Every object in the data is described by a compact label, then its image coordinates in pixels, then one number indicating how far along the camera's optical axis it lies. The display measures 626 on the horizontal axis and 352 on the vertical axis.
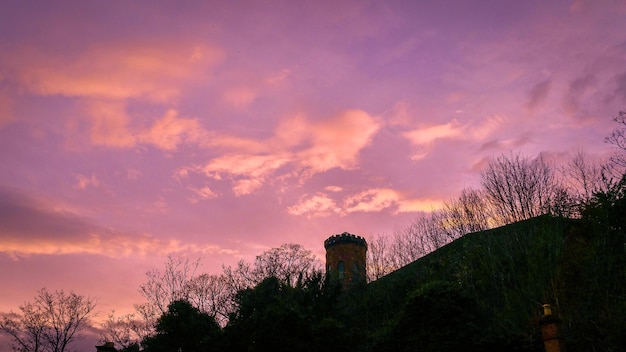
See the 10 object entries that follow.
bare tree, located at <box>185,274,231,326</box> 37.81
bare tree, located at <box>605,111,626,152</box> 19.73
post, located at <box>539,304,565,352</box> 10.48
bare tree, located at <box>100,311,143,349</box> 35.94
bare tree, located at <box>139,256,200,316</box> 36.38
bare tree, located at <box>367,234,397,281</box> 39.62
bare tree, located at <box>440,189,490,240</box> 27.71
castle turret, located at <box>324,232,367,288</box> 44.62
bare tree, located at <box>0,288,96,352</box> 34.16
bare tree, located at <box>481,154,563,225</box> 23.30
